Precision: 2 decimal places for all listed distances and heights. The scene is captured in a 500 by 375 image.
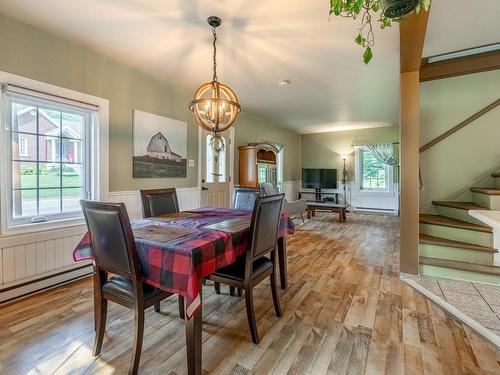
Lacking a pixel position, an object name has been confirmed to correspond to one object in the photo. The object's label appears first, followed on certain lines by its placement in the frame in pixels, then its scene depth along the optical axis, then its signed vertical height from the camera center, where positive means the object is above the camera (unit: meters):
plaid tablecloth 1.32 -0.40
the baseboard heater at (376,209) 6.85 -0.63
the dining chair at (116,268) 1.38 -0.47
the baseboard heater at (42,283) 2.23 -0.92
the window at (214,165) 4.47 +0.42
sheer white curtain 6.63 +0.88
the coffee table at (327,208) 5.86 -0.48
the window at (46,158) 2.33 +0.31
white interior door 4.35 +0.26
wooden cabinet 5.11 +0.47
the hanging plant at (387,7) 1.09 +0.81
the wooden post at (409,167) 2.75 +0.22
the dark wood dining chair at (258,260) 1.70 -0.54
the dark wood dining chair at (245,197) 2.92 -0.11
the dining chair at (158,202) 2.40 -0.14
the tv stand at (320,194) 7.52 -0.21
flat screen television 7.46 +0.27
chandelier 2.20 +0.72
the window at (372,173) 6.96 +0.40
